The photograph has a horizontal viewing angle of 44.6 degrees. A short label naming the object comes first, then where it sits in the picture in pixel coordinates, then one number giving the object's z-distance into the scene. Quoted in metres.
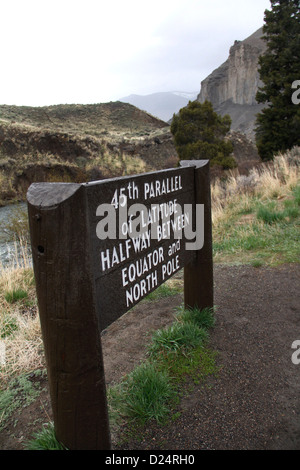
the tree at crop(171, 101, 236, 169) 13.96
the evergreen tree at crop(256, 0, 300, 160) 15.07
